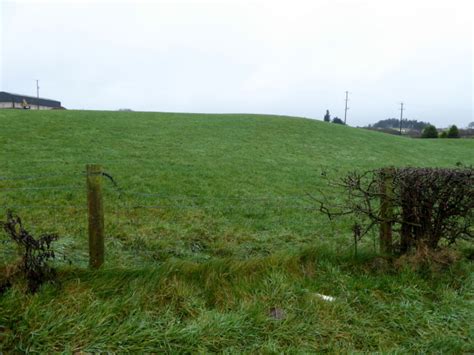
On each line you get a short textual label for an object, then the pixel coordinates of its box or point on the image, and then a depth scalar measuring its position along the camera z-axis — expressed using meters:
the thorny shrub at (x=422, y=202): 3.68
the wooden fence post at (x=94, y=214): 3.36
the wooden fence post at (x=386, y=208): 3.95
